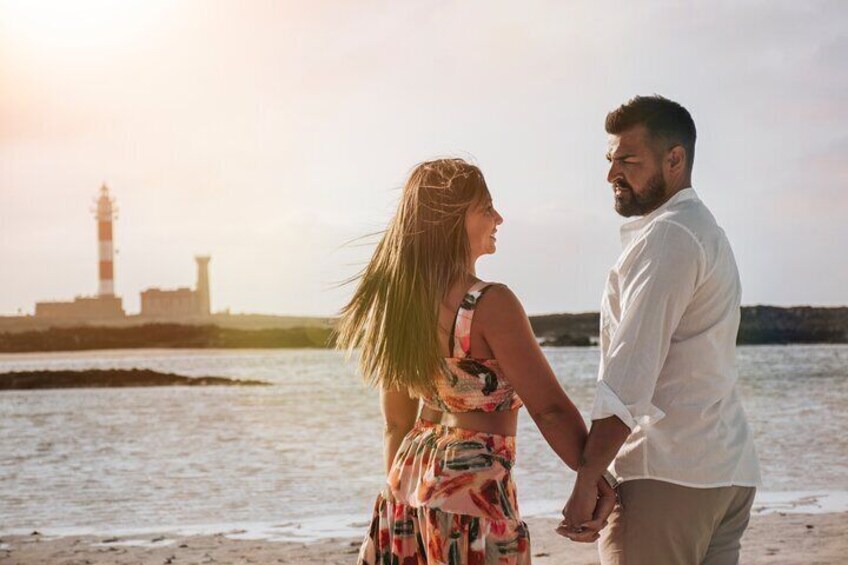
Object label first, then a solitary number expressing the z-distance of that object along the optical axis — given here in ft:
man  8.50
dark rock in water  155.84
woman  8.90
